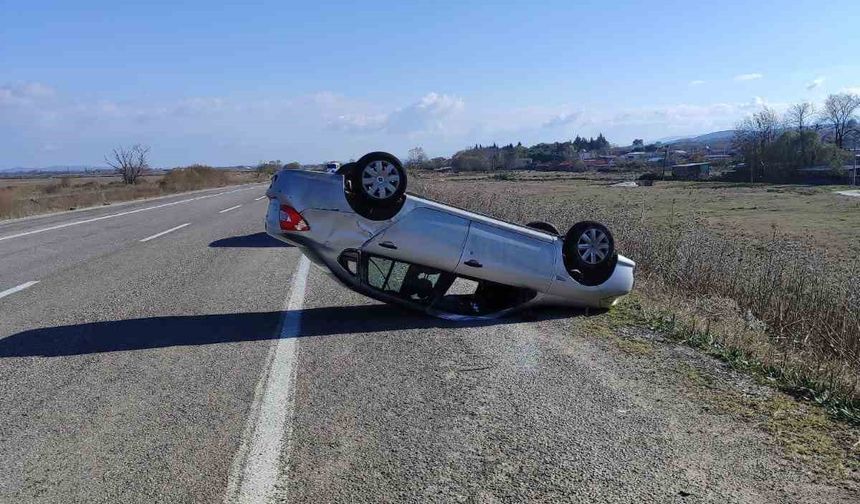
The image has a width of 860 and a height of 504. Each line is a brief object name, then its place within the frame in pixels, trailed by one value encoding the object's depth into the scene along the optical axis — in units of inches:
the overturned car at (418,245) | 267.0
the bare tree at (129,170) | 2669.5
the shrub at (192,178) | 2159.8
